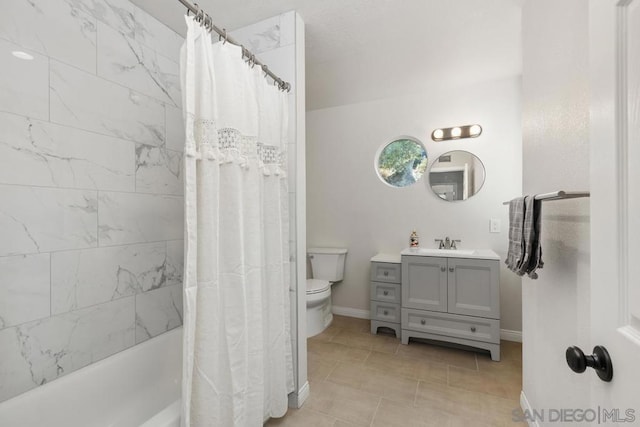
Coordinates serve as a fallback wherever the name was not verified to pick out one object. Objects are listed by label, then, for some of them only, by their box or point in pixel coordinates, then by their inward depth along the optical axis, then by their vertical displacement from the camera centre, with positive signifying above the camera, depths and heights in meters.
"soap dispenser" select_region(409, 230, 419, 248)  2.76 -0.30
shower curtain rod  1.13 +0.82
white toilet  2.59 -0.73
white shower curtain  1.05 -0.14
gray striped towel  1.11 -0.12
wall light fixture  2.59 +0.77
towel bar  0.86 +0.05
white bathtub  1.06 -0.84
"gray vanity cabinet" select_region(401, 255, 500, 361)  2.17 -0.76
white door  0.47 +0.02
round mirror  2.63 +0.35
